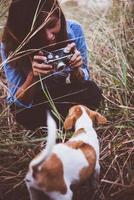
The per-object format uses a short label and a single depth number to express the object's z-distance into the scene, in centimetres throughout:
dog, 149
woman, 196
